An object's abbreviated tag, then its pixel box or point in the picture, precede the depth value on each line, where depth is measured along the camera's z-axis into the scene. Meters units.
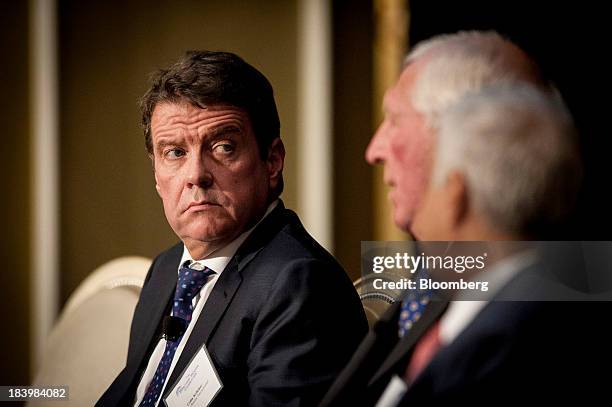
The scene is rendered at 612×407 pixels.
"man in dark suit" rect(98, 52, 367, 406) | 5.41
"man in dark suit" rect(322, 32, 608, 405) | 5.11
